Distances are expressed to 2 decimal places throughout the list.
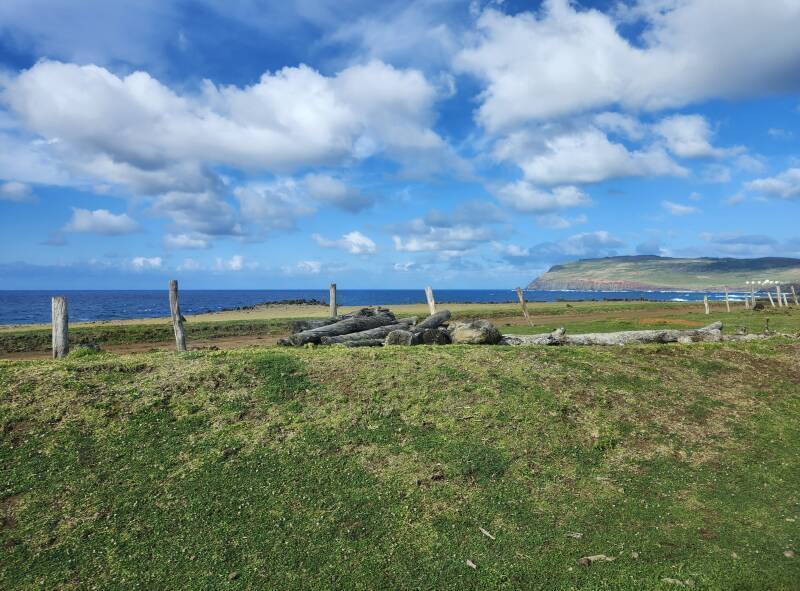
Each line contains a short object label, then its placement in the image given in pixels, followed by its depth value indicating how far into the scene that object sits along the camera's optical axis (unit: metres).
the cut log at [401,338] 17.66
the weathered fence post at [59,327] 17.22
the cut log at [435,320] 22.25
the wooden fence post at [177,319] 20.36
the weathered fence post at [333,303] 30.75
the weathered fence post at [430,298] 31.18
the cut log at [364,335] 19.53
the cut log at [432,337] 17.98
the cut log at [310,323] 22.20
